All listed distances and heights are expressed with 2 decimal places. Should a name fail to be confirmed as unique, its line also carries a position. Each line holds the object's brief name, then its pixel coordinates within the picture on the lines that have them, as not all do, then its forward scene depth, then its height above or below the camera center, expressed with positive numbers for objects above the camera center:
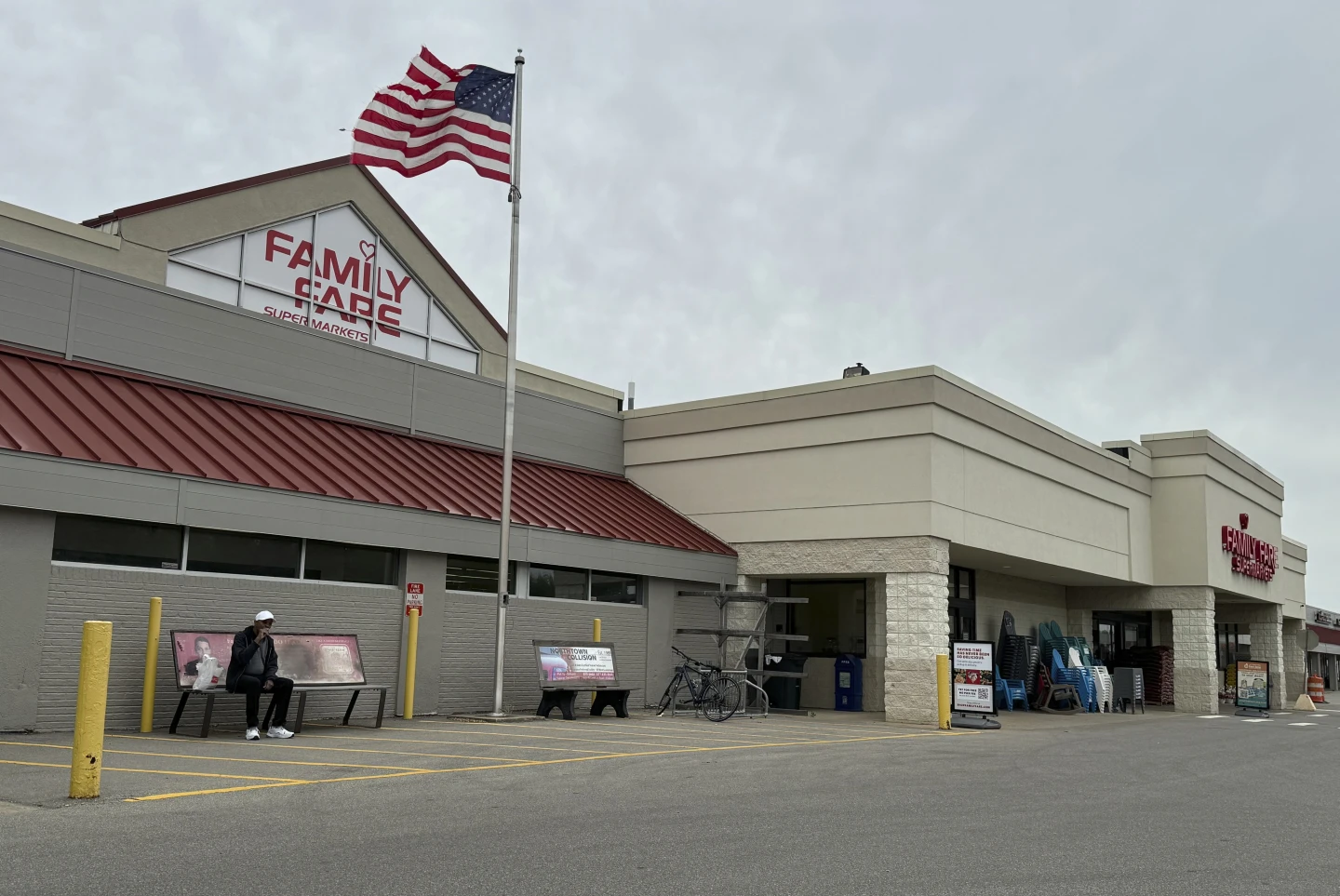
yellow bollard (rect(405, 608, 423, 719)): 18.45 -0.71
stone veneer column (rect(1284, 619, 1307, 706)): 44.91 -0.70
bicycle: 20.92 -1.21
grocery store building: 15.52 +2.44
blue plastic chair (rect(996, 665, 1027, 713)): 29.28 -1.44
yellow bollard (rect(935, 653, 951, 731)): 20.67 -0.86
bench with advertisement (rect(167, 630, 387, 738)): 14.64 -0.70
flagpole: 18.61 +3.01
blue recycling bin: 26.05 -1.20
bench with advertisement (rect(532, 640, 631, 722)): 19.44 -0.93
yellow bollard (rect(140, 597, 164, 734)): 14.86 -0.75
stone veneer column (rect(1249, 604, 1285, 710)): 39.28 +0.18
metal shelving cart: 21.58 -0.18
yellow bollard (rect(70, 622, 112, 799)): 9.11 -0.82
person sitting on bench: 14.15 -0.73
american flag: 18.81 +7.79
